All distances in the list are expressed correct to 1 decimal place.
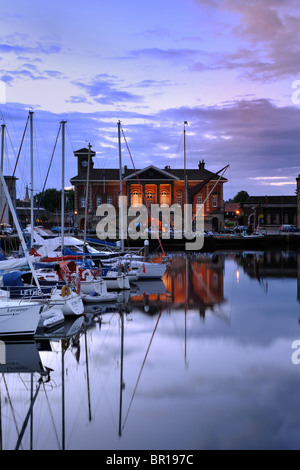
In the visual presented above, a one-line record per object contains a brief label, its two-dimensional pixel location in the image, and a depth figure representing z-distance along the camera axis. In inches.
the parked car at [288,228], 3331.7
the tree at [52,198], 5969.5
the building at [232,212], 4482.3
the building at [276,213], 3882.9
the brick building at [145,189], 3218.5
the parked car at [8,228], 2639.0
